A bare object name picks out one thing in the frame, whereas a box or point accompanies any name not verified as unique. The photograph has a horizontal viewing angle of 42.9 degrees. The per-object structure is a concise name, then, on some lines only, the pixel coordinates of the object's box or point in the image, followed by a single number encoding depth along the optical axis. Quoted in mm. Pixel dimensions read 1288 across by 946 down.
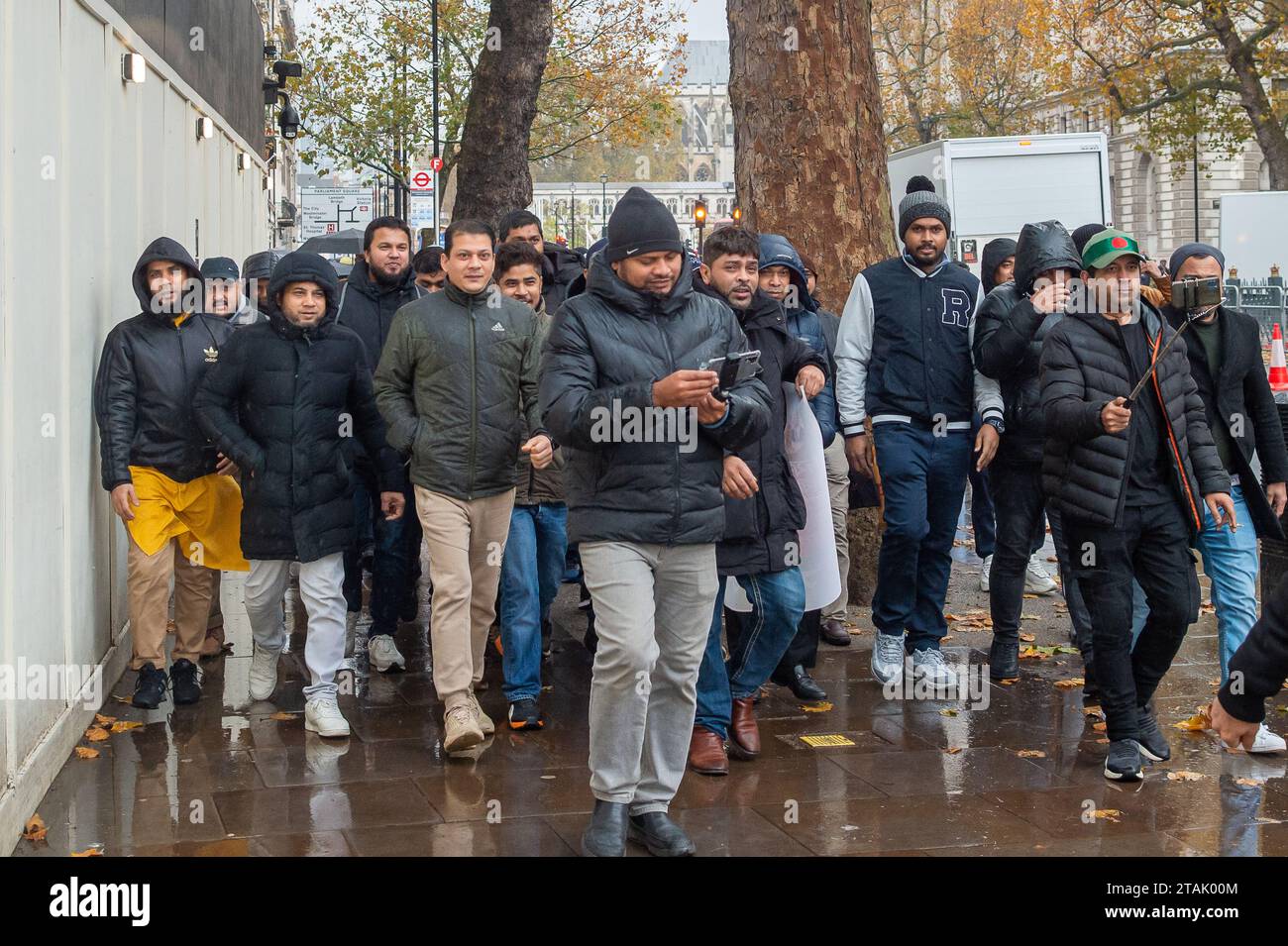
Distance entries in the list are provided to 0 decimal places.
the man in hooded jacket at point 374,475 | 8500
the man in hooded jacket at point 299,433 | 7211
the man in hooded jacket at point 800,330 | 7379
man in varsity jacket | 7770
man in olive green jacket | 6906
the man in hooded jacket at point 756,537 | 6496
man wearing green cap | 6332
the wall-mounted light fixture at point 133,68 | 9125
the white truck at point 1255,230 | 34031
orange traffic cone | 15977
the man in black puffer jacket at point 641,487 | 5273
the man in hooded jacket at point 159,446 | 7492
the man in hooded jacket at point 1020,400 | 7523
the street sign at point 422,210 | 28656
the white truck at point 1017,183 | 22453
